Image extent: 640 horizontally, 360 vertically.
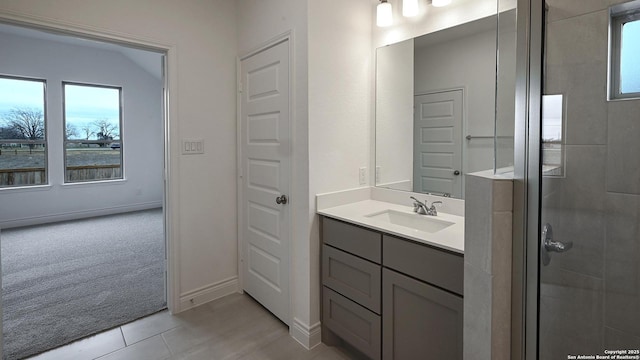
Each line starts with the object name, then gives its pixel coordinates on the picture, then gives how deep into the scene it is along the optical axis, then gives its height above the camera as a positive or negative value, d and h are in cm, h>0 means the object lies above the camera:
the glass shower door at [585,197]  99 -11
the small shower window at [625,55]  97 +35
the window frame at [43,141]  463 +36
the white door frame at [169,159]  217 +4
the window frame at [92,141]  501 +52
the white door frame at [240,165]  214 -1
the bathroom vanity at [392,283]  132 -60
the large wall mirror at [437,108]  174 +35
